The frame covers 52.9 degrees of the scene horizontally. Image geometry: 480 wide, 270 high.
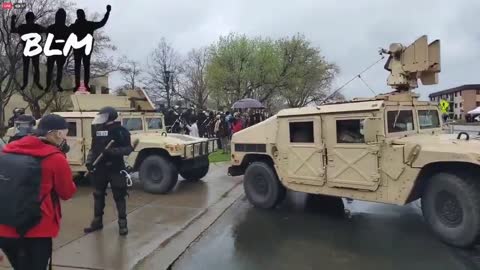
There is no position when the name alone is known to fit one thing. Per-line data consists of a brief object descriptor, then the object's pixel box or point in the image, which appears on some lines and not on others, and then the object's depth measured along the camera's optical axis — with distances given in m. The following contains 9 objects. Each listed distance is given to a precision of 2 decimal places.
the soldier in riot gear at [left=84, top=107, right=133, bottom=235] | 6.30
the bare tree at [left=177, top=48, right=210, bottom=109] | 60.05
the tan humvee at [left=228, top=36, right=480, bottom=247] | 5.58
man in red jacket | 3.11
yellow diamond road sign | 22.39
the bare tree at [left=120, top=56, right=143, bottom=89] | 57.82
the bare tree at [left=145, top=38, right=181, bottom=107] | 57.47
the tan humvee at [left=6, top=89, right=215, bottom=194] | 9.23
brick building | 90.19
